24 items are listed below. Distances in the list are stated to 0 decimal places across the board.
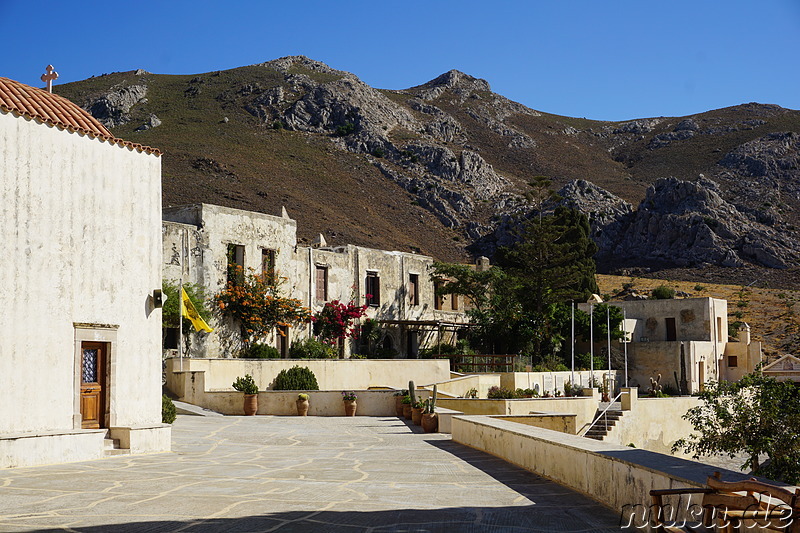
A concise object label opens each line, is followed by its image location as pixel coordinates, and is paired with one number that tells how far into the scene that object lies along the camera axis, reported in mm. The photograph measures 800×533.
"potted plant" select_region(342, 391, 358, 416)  22406
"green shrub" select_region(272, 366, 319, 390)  26281
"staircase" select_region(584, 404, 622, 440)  26353
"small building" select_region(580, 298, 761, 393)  40875
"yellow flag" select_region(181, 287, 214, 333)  24698
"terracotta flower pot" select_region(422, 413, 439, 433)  18469
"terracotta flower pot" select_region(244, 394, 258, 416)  22375
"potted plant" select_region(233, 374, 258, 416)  22406
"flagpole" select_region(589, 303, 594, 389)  36025
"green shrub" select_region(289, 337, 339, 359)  31844
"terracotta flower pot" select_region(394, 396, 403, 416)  22359
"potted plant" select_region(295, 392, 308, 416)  22484
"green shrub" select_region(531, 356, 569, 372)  36406
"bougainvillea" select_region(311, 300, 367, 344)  33750
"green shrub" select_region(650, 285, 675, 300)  57781
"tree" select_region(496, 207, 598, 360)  40875
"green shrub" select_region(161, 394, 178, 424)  16938
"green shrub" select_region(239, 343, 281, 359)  29859
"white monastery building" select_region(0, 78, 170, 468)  12109
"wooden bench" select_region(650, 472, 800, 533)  4477
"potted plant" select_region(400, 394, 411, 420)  21531
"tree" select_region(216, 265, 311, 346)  29891
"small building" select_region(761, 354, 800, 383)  36862
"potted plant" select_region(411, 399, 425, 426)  20219
